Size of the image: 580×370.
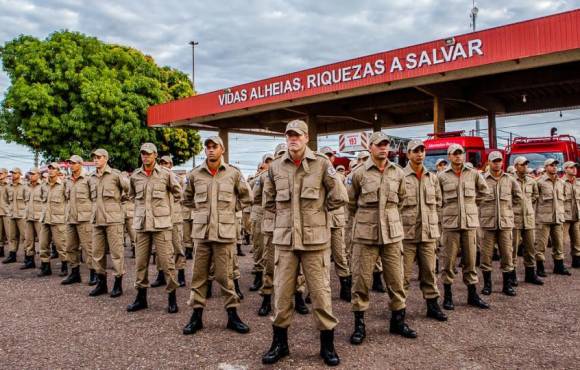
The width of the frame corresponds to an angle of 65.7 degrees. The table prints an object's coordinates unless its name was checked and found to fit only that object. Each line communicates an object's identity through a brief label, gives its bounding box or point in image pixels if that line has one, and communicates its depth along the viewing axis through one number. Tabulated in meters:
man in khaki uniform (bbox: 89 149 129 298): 6.70
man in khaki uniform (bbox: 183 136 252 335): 4.93
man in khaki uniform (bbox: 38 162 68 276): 8.43
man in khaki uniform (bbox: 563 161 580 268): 8.63
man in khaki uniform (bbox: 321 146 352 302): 6.37
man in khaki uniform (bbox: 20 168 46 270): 9.36
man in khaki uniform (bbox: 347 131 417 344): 4.70
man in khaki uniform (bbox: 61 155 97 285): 7.56
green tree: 21.25
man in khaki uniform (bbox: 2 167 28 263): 10.30
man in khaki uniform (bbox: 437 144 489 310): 5.88
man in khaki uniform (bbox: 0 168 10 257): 10.84
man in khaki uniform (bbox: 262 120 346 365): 4.06
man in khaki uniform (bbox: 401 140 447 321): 5.31
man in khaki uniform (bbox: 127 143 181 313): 5.82
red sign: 11.84
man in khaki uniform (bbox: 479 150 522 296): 6.55
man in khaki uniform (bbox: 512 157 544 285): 7.31
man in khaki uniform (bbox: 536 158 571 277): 8.02
